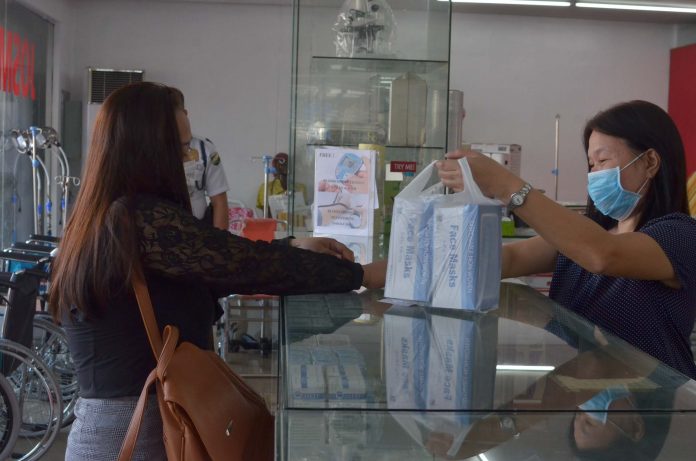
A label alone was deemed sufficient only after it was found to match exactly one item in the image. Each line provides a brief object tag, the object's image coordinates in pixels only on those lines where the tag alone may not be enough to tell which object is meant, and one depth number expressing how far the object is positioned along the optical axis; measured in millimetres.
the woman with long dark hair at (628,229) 1652
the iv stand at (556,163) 9938
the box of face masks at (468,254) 1574
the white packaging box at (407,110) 2783
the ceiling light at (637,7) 8812
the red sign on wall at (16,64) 7727
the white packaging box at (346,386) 1055
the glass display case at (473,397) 1015
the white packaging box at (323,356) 1229
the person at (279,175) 8547
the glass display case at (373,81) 2734
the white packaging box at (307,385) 1045
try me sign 2703
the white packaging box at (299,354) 1229
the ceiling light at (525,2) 8471
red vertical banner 9836
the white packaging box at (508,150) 8008
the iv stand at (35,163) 6352
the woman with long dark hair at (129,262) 1560
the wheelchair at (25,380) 3896
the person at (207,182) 4906
